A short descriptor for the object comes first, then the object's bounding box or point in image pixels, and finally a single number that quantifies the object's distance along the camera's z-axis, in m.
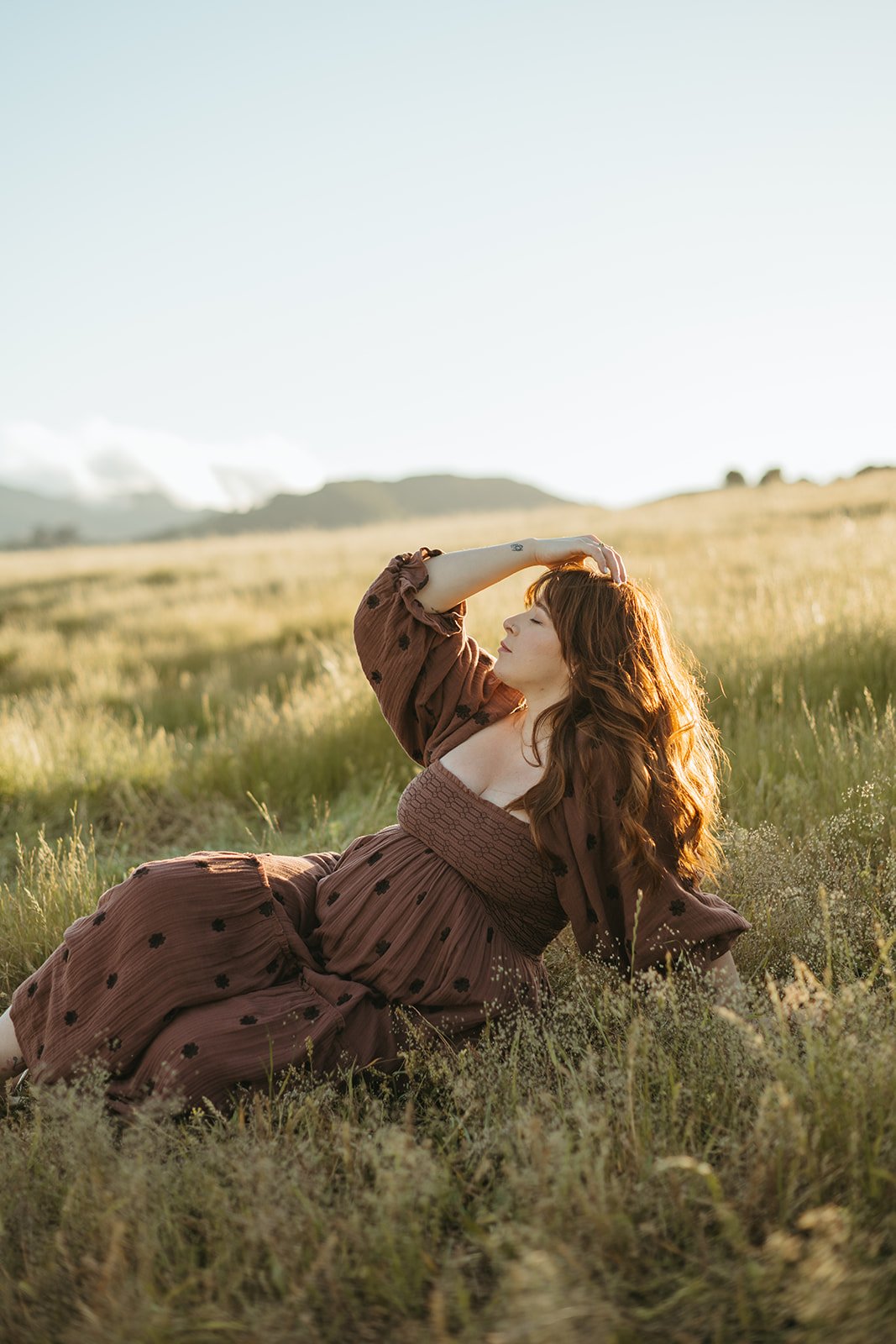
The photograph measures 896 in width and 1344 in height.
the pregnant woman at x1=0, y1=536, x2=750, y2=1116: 2.24
